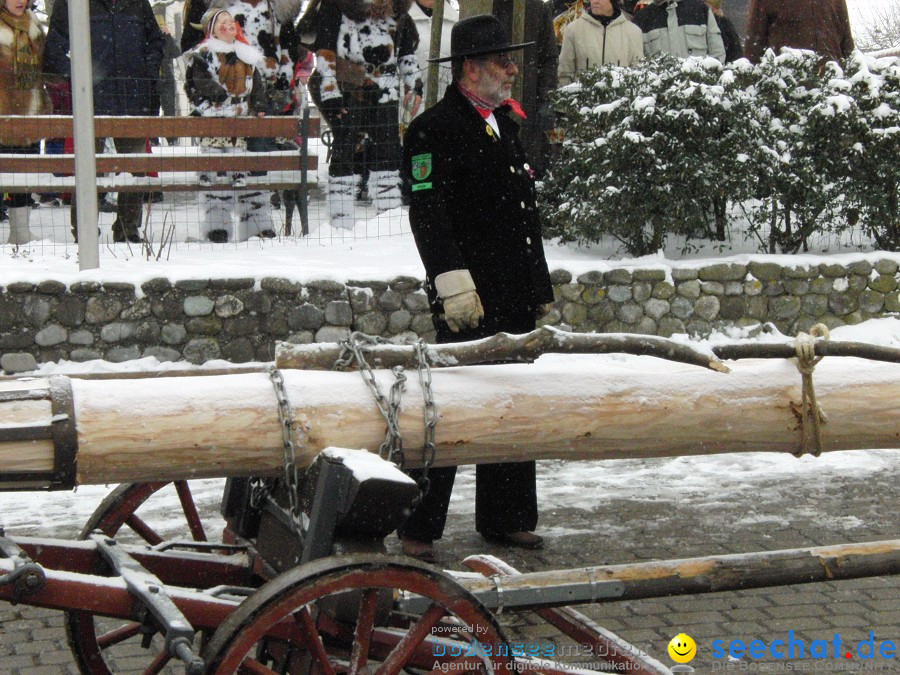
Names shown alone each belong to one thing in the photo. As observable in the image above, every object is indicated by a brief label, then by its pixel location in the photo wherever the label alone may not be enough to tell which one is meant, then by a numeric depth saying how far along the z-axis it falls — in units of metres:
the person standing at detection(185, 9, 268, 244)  9.92
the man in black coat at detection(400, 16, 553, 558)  4.90
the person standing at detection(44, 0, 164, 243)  9.91
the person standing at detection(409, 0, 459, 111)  10.89
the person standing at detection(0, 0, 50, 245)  9.72
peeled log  3.07
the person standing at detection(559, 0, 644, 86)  10.45
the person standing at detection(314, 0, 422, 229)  10.33
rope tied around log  3.53
